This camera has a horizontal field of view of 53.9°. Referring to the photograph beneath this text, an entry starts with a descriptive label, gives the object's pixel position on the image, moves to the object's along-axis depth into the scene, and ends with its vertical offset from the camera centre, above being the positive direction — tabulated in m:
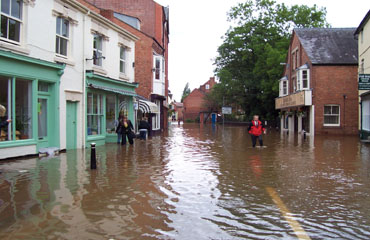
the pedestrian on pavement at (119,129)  18.17 -0.41
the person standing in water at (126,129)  17.80 -0.40
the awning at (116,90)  16.55 +1.57
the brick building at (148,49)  27.48 +5.67
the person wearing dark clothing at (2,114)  9.03 +0.17
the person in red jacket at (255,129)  17.11 -0.37
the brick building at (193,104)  87.81 +4.08
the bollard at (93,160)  10.13 -1.11
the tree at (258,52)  42.22 +8.55
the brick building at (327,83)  29.61 +3.17
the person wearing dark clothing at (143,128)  22.31 -0.44
